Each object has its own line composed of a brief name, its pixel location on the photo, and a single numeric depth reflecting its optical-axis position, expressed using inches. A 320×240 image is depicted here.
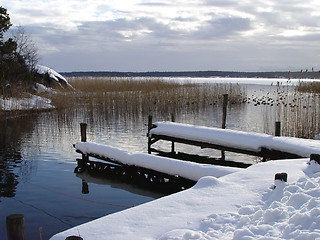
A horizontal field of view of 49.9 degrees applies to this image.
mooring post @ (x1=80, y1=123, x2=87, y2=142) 425.1
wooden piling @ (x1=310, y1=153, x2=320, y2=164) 239.0
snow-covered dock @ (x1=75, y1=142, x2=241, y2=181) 280.2
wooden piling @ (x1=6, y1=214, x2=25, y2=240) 129.6
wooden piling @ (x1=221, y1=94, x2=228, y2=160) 533.0
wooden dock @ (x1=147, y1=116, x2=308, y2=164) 347.6
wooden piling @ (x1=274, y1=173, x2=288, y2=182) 188.5
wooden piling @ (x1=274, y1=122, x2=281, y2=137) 405.4
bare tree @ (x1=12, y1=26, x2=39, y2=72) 1106.7
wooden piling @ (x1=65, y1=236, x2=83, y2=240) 116.7
